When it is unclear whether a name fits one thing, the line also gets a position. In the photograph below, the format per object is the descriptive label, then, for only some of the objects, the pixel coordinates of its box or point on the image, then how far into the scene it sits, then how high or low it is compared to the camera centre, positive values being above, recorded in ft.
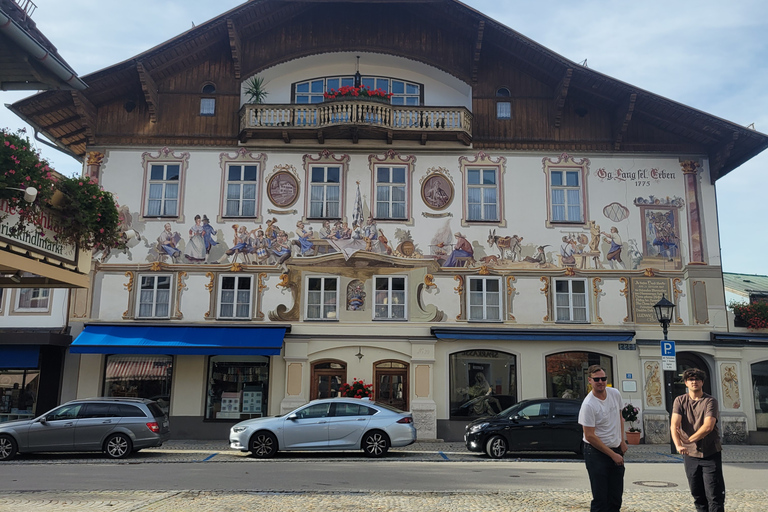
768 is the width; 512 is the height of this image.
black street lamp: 67.67 +6.77
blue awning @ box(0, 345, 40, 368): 74.79 +2.42
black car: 60.95 -3.92
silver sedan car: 58.90 -4.03
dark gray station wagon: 57.88 -4.03
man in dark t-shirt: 25.77 -1.91
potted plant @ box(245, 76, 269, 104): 82.69 +32.61
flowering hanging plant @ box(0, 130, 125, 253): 31.76 +8.68
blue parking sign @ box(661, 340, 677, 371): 64.54 +2.66
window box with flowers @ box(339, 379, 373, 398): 73.36 -0.65
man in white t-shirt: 24.75 -1.91
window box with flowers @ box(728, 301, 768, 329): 78.07 +7.61
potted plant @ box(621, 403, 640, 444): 72.54 -3.22
